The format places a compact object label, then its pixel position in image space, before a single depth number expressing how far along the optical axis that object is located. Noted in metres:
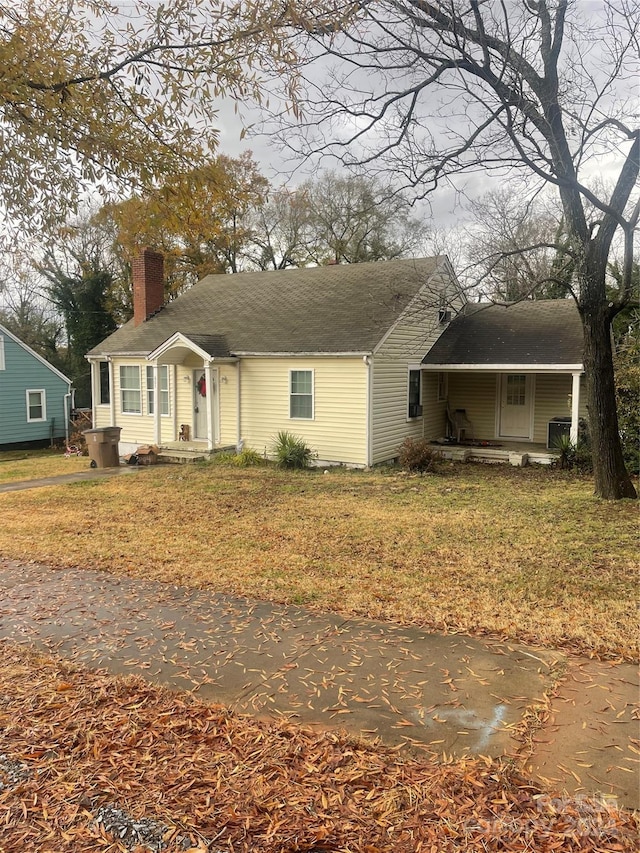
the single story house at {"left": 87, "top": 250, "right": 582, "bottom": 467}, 15.27
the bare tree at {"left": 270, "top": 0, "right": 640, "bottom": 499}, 8.65
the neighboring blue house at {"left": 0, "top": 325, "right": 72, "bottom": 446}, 24.12
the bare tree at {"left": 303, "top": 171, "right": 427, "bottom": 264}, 30.83
